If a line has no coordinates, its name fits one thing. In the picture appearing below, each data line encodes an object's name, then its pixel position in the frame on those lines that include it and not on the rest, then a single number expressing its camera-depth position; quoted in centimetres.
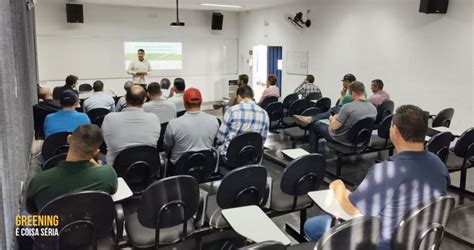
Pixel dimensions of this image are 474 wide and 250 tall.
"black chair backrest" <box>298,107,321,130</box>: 581
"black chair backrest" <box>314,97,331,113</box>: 676
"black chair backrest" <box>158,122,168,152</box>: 429
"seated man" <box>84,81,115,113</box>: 577
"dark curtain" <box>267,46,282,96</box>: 1097
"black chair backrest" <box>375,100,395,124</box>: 600
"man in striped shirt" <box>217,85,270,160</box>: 380
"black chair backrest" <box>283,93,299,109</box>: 709
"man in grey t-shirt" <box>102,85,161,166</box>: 336
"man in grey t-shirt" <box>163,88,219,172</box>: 349
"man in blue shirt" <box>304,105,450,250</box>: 188
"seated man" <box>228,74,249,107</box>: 662
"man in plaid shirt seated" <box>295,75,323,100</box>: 789
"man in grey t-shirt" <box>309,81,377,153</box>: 458
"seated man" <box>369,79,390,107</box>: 640
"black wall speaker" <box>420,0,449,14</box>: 627
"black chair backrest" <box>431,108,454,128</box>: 514
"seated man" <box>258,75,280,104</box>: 772
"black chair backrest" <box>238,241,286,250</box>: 136
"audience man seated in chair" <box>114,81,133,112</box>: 531
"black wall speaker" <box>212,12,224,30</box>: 1159
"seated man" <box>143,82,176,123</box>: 471
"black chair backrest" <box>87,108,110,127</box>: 533
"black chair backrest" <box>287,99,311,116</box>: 662
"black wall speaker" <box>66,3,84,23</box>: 938
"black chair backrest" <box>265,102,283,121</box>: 632
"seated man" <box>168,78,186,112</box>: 551
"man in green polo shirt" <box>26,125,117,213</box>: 205
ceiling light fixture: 998
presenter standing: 922
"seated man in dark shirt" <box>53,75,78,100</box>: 664
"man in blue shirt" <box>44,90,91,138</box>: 407
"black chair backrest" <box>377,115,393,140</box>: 493
